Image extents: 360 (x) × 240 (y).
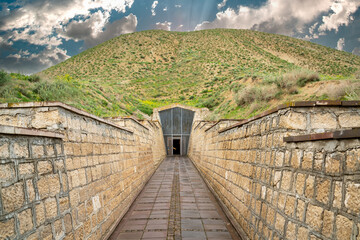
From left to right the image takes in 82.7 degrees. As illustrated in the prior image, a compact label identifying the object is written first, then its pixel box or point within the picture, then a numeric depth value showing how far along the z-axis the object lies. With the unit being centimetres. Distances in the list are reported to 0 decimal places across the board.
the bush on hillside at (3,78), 898
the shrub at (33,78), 1147
